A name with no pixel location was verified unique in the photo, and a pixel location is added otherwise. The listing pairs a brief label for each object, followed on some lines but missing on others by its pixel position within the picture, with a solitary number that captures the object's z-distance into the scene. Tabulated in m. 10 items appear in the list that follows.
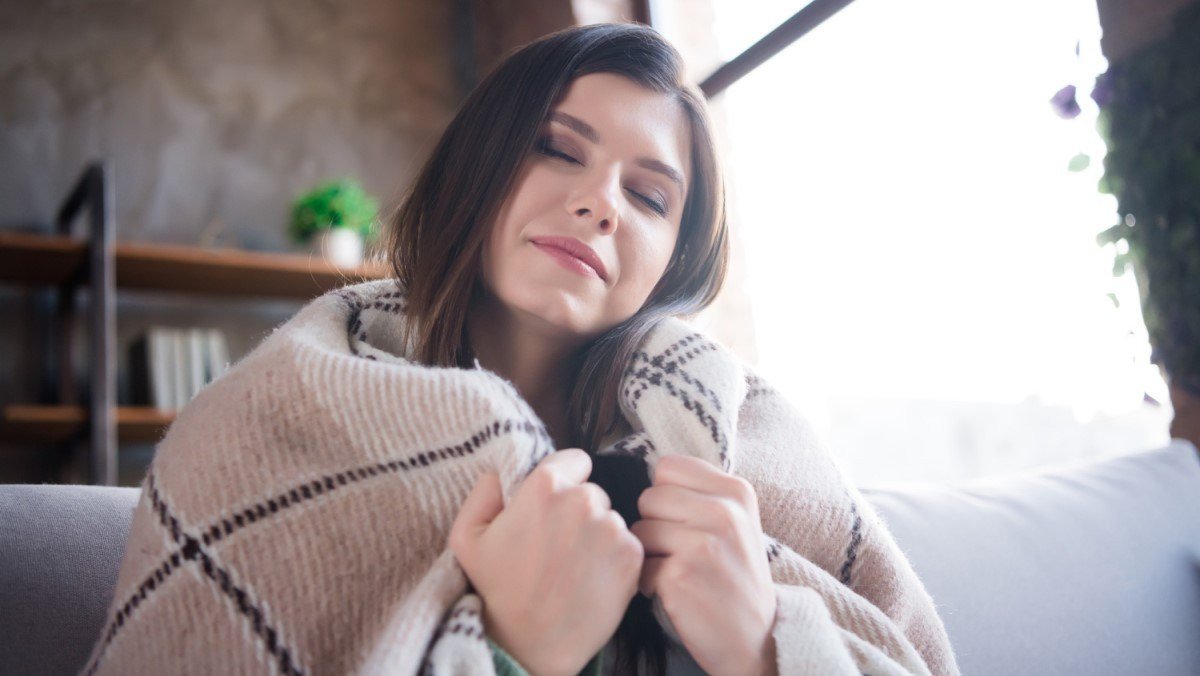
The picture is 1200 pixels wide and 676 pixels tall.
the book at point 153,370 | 2.42
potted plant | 2.61
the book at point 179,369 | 2.43
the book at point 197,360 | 2.47
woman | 0.59
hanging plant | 1.34
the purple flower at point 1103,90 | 1.46
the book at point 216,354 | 2.50
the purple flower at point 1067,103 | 1.52
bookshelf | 2.23
